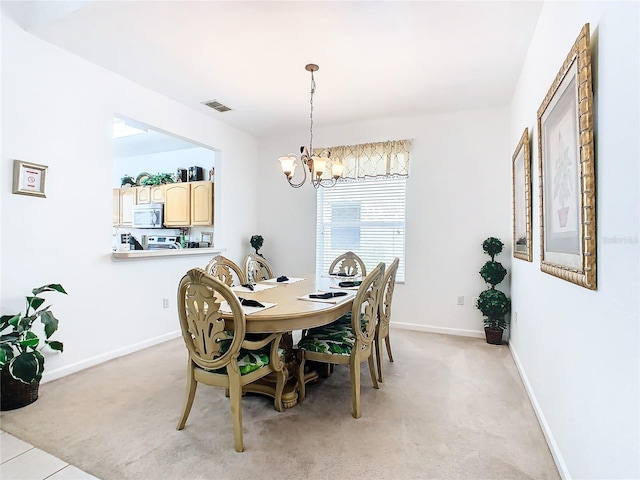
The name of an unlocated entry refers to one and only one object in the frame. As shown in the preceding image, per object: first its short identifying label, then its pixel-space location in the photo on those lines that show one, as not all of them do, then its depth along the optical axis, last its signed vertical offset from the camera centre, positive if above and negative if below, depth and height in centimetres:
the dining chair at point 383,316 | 275 -60
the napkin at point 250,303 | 216 -38
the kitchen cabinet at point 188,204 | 482 +58
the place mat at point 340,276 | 352 -34
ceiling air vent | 390 +161
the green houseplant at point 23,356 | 215 -72
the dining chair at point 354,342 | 219 -67
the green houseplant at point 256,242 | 492 +2
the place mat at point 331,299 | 232 -38
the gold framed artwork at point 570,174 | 126 +31
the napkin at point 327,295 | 245 -37
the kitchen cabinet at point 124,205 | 590 +68
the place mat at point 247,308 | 200 -39
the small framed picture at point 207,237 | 544 +11
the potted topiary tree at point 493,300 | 363 -60
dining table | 193 -40
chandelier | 284 +69
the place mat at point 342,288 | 288 -37
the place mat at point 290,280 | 327 -35
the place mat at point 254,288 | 276 -37
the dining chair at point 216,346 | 180 -58
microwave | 541 +46
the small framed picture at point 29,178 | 255 +50
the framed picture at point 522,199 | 259 +38
